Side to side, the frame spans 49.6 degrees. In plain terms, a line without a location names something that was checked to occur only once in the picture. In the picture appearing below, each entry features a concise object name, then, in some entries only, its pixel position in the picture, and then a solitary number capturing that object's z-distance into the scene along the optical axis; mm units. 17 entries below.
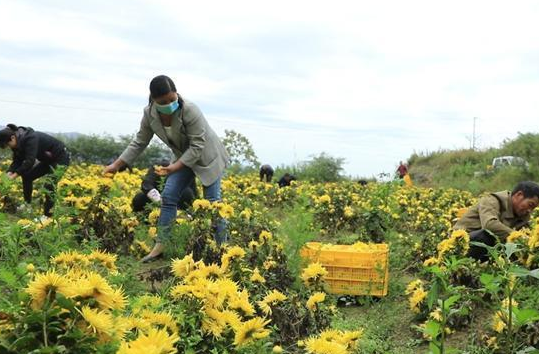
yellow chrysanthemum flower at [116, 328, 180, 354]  1081
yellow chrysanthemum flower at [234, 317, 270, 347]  1592
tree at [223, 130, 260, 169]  18484
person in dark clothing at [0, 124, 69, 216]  5867
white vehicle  17302
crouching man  4199
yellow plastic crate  4051
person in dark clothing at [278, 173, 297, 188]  12102
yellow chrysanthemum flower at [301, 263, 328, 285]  2965
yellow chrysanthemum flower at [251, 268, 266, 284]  2877
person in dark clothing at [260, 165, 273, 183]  12891
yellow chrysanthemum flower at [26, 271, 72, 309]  1153
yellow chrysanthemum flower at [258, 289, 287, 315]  2389
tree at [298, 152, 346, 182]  20139
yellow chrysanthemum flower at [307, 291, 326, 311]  2479
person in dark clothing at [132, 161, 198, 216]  5732
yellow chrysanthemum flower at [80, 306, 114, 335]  1131
